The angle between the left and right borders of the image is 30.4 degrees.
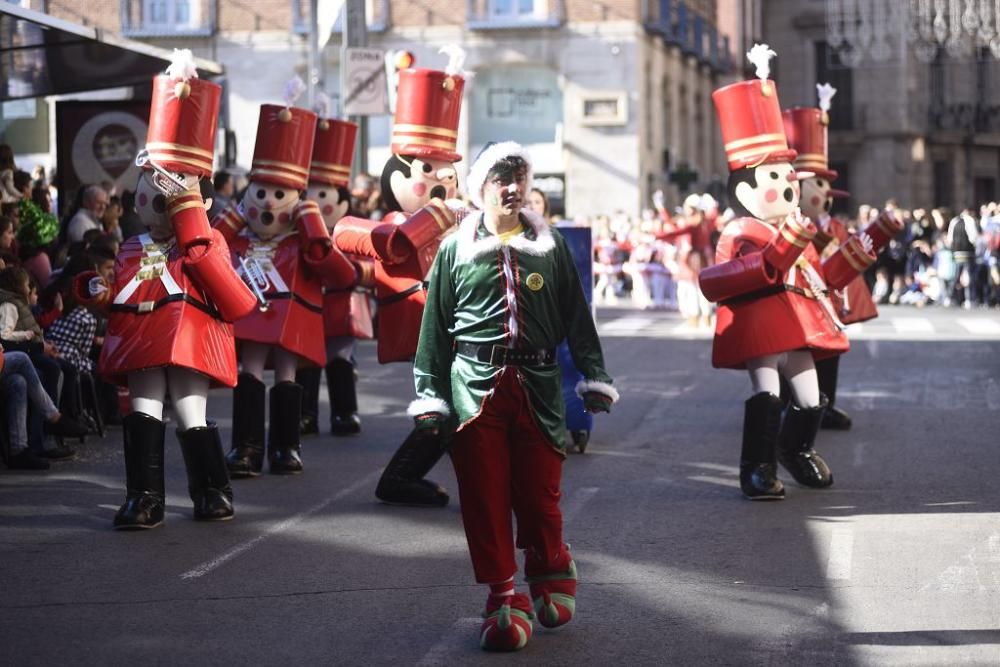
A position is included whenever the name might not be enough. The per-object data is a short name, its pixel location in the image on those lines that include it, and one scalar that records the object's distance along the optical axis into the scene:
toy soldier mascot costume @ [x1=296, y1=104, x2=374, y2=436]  11.77
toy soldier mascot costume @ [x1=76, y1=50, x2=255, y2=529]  8.93
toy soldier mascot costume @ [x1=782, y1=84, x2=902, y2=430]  10.59
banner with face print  17.38
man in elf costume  6.74
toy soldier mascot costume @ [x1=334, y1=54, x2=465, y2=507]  10.43
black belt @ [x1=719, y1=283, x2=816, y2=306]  9.84
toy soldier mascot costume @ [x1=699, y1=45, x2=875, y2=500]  9.69
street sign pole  23.08
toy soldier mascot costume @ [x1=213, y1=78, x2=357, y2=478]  10.62
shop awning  14.40
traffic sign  22.28
